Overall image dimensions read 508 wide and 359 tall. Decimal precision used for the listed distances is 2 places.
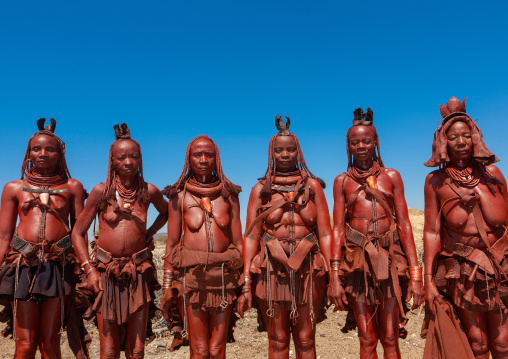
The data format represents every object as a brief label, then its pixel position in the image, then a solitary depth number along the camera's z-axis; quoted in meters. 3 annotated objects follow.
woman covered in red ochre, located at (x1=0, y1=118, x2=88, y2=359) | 5.08
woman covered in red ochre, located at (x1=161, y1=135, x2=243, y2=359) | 4.79
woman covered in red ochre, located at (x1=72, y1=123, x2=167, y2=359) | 4.91
